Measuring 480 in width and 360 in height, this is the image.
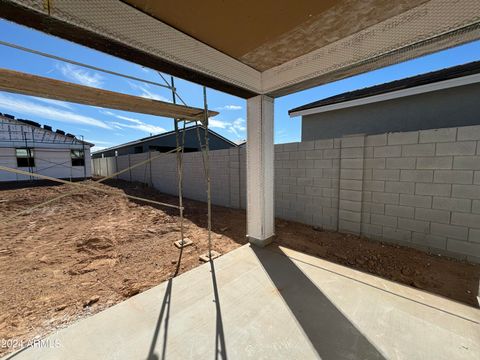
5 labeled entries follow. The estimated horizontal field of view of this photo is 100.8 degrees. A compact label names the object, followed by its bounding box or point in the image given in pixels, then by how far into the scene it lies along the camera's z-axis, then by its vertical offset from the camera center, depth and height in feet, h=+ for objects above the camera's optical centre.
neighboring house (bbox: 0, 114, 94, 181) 38.29 +2.82
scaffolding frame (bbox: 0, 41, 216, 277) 6.17 +1.98
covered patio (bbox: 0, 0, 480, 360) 4.46 -4.22
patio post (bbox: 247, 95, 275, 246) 9.21 -0.45
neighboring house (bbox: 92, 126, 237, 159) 47.91 +4.82
